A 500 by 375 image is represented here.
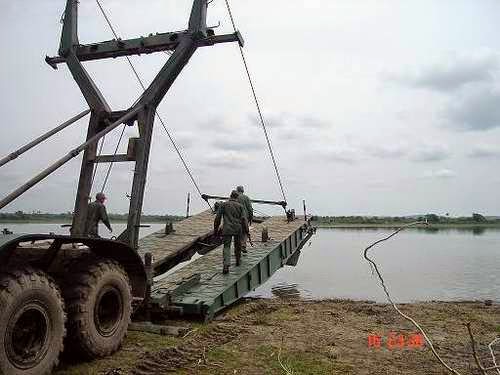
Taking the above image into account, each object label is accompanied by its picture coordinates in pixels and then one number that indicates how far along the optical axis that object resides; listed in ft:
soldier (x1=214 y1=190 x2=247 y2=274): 32.36
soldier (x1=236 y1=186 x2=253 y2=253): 34.86
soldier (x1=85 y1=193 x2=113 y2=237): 28.32
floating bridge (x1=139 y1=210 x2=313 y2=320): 26.71
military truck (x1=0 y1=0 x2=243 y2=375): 15.31
